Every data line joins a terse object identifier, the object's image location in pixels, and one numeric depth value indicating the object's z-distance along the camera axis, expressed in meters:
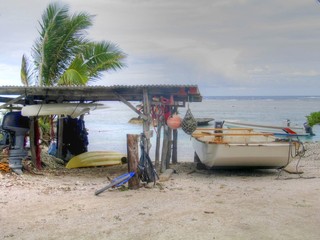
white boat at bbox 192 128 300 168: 10.45
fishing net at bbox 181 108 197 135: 10.56
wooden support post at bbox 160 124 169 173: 11.49
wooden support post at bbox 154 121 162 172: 11.20
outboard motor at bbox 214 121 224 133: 14.07
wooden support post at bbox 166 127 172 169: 12.01
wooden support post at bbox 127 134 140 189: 8.76
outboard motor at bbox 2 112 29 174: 10.27
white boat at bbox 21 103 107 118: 10.69
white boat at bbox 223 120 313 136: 16.52
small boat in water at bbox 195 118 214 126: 47.06
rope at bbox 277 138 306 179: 10.59
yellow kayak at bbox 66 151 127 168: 12.84
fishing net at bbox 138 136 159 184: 8.88
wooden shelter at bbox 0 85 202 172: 10.38
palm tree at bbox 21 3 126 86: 16.75
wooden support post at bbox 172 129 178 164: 13.59
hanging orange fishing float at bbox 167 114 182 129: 10.84
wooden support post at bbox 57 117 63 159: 13.78
